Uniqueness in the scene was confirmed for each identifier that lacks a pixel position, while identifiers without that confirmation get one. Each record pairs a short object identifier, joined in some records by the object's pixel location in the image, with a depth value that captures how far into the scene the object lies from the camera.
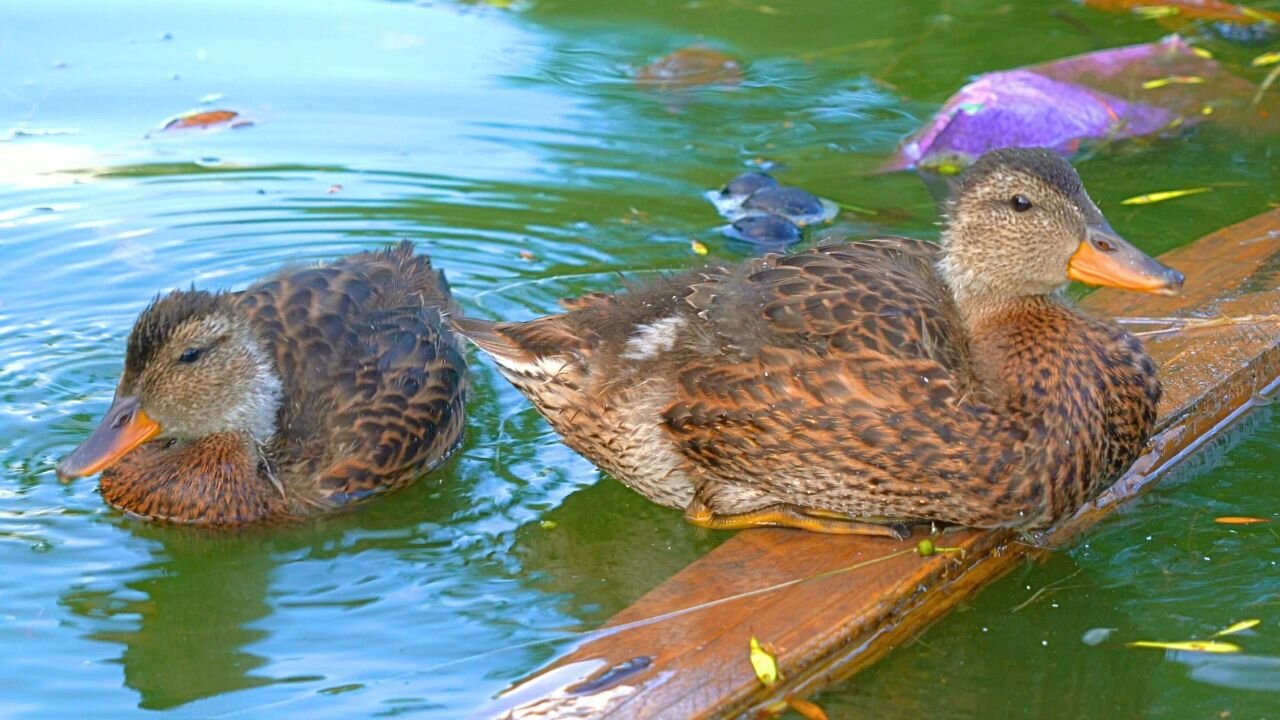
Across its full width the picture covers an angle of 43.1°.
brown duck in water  5.14
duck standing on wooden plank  4.48
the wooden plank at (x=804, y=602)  3.91
